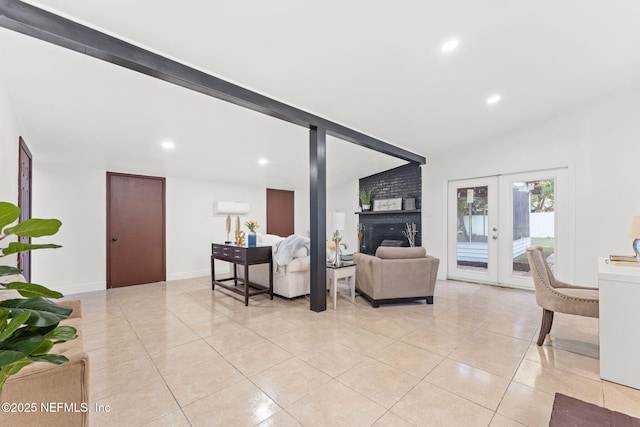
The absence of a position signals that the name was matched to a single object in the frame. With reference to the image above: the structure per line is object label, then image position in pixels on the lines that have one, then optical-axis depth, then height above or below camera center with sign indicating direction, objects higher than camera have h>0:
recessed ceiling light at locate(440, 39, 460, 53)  2.52 +1.51
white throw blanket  3.97 -0.47
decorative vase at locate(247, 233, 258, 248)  4.23 -0.36
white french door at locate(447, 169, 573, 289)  4.47 -0.20
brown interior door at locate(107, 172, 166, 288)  5.01 -0.27
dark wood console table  3.95 -0.63
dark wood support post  3.56 -0.10
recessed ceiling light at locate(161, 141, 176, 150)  4.00 +1.00
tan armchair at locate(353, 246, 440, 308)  3.74 -0.81
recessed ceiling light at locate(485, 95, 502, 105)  3.65 +1.49
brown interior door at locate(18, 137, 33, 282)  3.29 +0.34
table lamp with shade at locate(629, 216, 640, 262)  2.66 -0.19
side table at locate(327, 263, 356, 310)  3.78 -0.83
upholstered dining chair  2.42 -0.74
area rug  1.26 -0.93
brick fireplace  6.13 +0.02
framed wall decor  6.38 +0.22
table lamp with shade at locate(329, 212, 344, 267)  3.96 -0.12
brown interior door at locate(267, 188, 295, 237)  7.29 +0.06
